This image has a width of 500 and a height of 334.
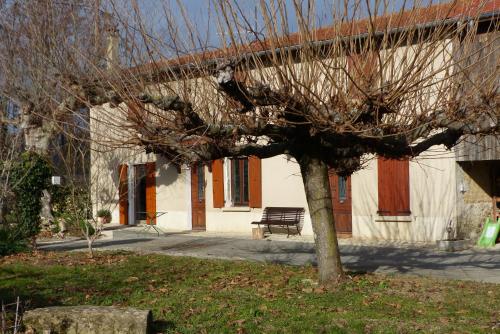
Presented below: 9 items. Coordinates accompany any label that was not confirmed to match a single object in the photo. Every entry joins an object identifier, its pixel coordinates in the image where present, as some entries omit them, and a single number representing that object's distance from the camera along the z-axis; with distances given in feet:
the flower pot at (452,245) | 42.50
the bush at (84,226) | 41.23
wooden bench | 52.30
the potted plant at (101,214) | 44.69
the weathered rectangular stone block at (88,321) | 19.45
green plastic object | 43.88
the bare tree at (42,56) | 41.83
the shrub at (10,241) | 43.47
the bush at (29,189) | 45.73
